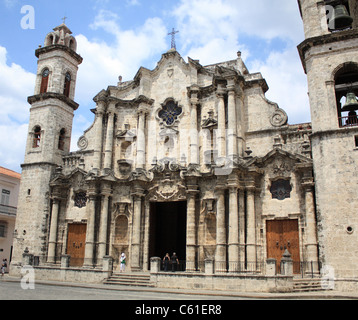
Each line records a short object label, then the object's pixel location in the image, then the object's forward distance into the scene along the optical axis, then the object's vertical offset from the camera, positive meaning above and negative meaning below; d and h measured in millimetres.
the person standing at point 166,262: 19975 -171
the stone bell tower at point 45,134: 25078 +8164
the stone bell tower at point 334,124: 17250 +6362
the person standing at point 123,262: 22138 -221
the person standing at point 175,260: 20452 -88
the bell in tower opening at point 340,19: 18562 +11206
